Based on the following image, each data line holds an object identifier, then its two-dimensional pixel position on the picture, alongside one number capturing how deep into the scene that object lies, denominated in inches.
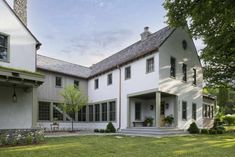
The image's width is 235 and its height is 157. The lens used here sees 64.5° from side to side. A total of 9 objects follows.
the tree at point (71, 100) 598.4
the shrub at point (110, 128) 589.5
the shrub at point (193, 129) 551.6
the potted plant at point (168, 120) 538.7
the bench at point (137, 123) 585.9
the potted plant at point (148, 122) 590.9
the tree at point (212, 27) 342.1
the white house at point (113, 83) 375.9
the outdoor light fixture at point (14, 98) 375.9
